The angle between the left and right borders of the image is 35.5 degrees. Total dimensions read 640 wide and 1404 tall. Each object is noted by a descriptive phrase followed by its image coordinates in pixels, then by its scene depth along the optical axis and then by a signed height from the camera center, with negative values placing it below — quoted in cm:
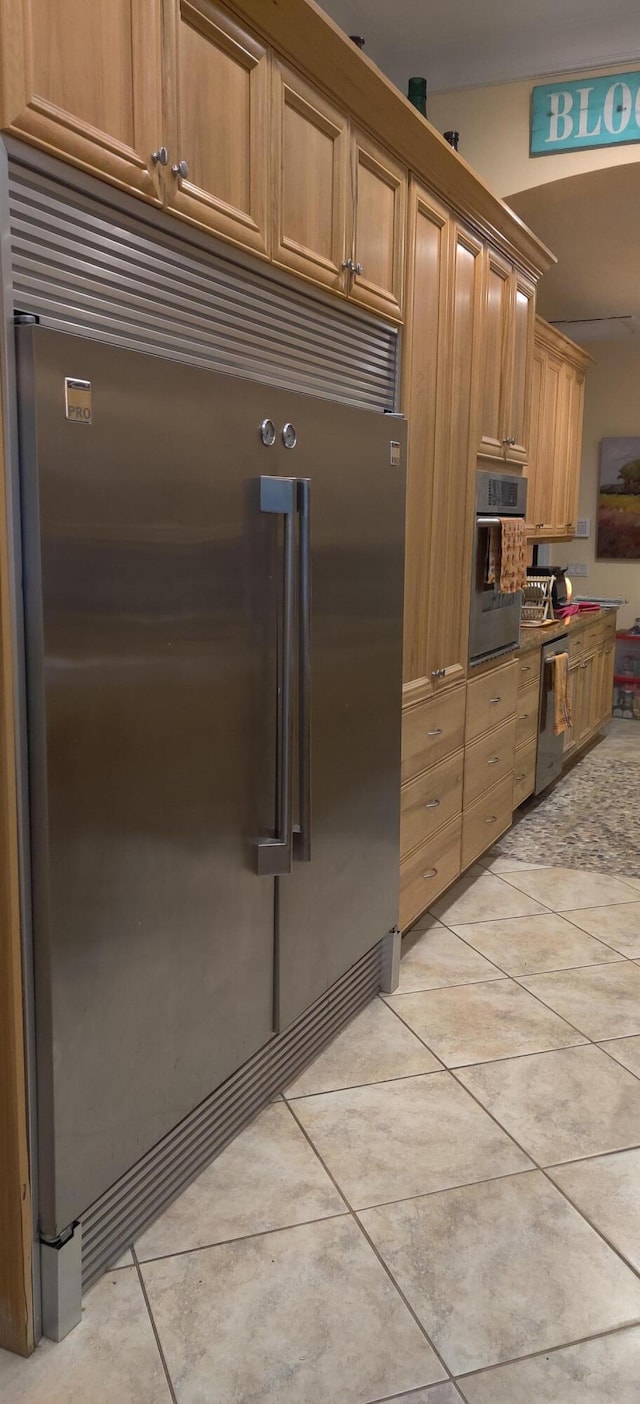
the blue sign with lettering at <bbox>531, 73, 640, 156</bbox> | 347 +153
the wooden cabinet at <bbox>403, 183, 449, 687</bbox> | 272 +45
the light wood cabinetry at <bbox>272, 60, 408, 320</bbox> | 206 +79
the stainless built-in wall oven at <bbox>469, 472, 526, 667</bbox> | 339 -13
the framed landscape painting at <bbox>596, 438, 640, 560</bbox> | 714 +38
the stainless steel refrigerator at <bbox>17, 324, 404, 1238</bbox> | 150 -31
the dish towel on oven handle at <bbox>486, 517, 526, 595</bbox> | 350 -2
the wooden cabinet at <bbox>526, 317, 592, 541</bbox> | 561 +71
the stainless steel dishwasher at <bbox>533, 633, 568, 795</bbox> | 468 -90
